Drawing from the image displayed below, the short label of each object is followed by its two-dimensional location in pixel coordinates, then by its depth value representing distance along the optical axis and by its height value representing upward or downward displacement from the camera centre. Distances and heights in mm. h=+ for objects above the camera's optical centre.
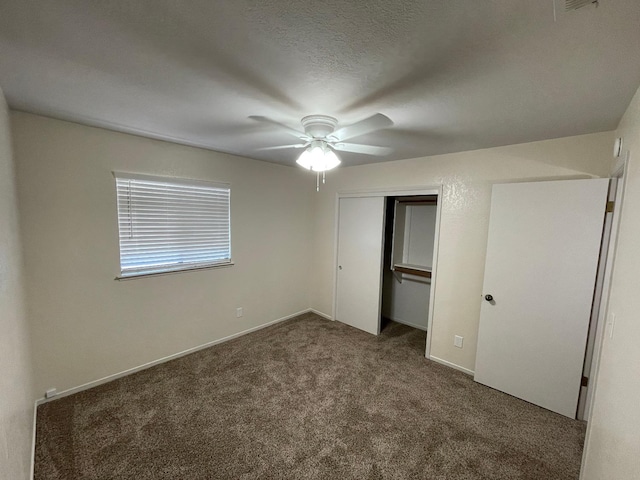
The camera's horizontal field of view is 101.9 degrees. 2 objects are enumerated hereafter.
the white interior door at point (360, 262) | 3529 -619
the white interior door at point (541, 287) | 2057 -553
